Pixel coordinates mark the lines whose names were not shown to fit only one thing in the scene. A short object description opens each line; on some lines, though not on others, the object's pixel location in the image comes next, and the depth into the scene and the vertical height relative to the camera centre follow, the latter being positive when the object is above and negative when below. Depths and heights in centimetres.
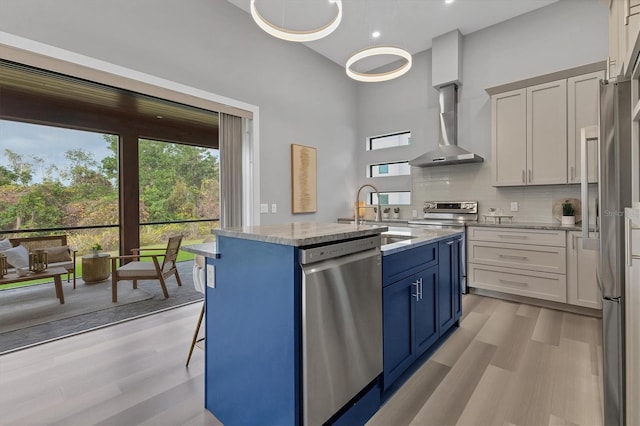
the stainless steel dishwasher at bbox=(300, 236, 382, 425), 123 -53
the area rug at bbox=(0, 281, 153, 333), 298 -107
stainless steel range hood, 413 +118
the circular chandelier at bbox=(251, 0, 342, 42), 213 +139
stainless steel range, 372 -9
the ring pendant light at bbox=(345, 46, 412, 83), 260 +143
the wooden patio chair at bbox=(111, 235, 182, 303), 359 -72
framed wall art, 422 +48
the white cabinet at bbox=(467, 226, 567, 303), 313 -60
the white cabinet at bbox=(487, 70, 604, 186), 316 +94
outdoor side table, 439 -83
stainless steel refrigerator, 138 -8
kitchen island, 122 -53
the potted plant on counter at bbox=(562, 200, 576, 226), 326 -6
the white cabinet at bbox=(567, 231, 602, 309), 294 -67
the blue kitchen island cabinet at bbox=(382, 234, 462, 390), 175 -63
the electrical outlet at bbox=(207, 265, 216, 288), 159 -35
